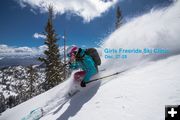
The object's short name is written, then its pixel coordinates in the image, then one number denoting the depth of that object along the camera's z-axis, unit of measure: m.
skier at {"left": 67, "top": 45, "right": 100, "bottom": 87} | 7.49
